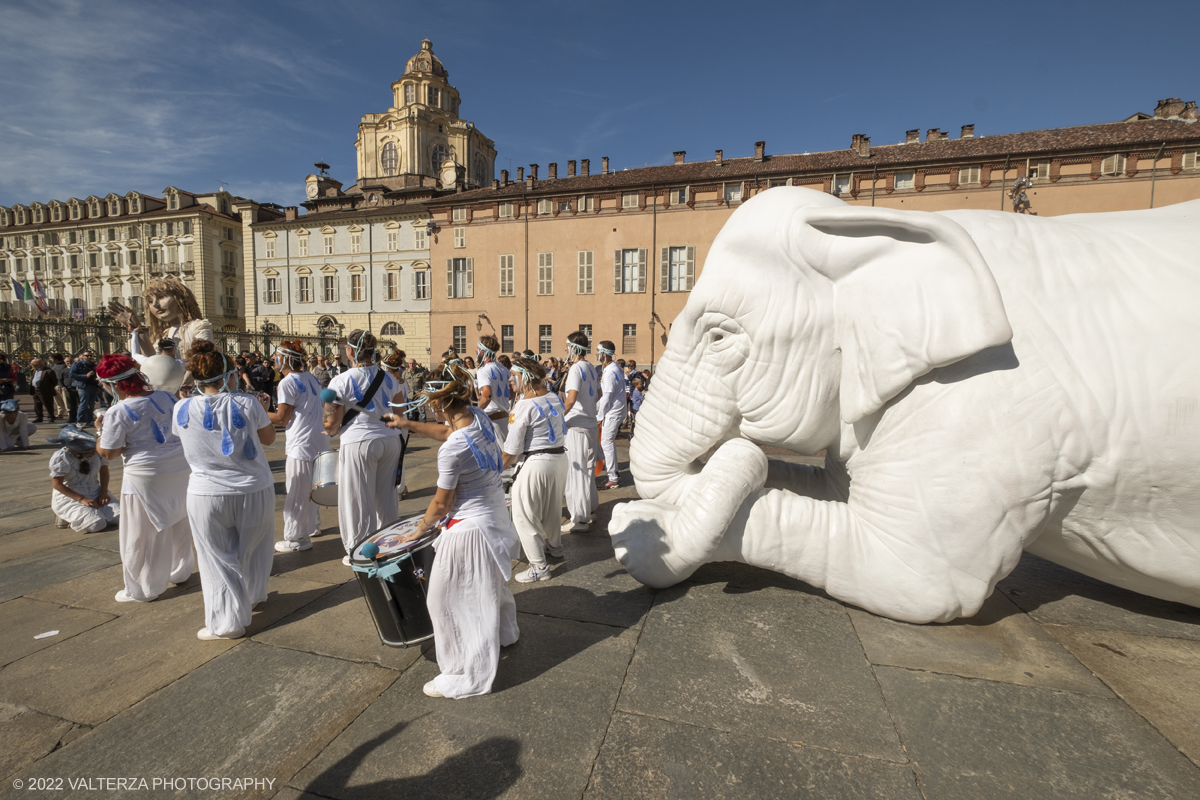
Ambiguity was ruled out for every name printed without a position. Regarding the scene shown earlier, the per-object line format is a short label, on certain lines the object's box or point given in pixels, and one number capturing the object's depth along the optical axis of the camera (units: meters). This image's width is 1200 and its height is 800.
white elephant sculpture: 2.36
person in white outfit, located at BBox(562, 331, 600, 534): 5.08
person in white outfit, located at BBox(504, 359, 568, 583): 4.00
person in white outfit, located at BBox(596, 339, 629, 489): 7.77
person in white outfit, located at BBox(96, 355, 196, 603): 3.61
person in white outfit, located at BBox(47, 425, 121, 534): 4.77
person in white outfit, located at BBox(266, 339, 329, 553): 4.65
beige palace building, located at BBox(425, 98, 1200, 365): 22.61
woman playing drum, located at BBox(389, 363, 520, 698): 2.55
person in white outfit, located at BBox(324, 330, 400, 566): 4.31
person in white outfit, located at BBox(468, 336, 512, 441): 6.07
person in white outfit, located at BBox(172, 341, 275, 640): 3.13
